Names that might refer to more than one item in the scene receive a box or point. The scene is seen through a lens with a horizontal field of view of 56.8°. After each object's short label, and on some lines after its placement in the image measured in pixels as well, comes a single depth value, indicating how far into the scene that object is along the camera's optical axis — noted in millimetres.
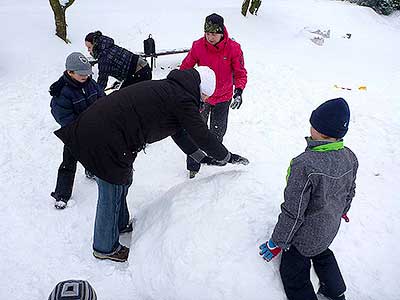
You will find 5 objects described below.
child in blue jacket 3629
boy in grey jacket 2287
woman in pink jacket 4075
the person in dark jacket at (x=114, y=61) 4566
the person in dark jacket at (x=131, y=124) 2836
